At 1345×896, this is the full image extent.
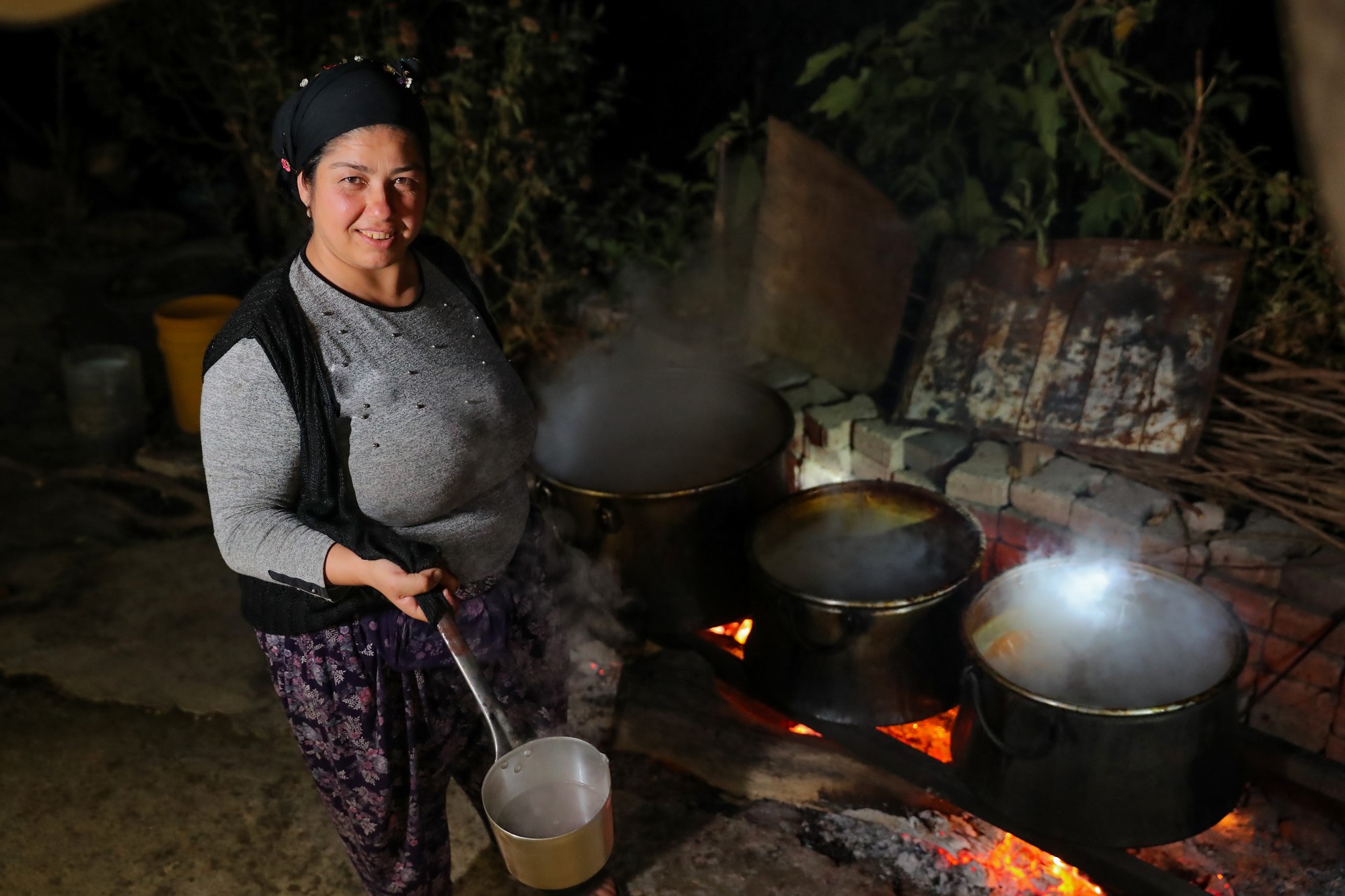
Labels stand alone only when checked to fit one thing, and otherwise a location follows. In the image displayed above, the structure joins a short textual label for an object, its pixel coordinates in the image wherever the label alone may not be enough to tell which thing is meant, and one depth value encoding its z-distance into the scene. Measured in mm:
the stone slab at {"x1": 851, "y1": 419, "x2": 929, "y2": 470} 4219
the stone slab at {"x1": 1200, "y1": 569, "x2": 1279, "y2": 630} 3439
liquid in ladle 2742
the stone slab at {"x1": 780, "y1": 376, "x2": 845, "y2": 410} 4535
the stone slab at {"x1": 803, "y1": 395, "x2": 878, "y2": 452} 4383
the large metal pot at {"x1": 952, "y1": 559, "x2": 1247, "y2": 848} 2992
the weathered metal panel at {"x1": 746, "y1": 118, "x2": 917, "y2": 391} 4418
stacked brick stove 3383
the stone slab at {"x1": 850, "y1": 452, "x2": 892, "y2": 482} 4324
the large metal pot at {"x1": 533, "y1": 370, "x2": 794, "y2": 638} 3871
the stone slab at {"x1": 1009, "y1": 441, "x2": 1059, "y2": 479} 3934
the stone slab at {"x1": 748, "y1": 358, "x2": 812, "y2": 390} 4684
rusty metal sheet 3748
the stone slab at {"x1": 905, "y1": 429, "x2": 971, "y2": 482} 4094
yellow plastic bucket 5816
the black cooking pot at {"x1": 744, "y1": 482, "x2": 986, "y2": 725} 3461
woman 2305
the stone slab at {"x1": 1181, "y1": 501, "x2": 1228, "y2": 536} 3576
